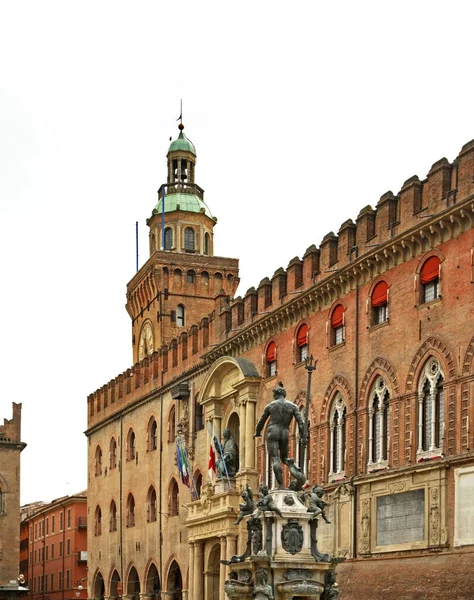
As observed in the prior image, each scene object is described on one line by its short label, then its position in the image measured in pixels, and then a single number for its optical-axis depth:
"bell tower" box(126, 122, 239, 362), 59.41
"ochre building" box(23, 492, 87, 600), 76.81
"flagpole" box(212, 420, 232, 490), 42.16
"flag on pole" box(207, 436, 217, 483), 43.38
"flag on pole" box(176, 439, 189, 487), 46.16
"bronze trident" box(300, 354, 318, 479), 23.28
